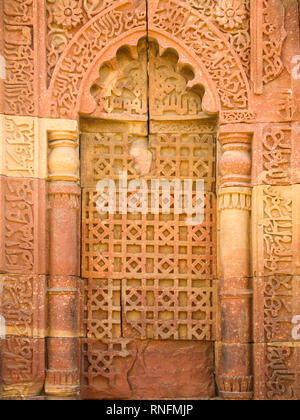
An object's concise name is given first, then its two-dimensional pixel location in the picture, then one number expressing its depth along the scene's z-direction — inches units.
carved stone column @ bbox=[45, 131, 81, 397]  272.2
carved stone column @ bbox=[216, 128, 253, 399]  275.0
